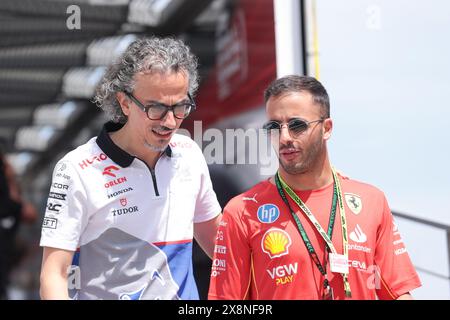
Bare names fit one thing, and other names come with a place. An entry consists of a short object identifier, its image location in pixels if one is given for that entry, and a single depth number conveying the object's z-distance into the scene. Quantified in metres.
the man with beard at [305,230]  3.28
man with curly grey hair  3.34
